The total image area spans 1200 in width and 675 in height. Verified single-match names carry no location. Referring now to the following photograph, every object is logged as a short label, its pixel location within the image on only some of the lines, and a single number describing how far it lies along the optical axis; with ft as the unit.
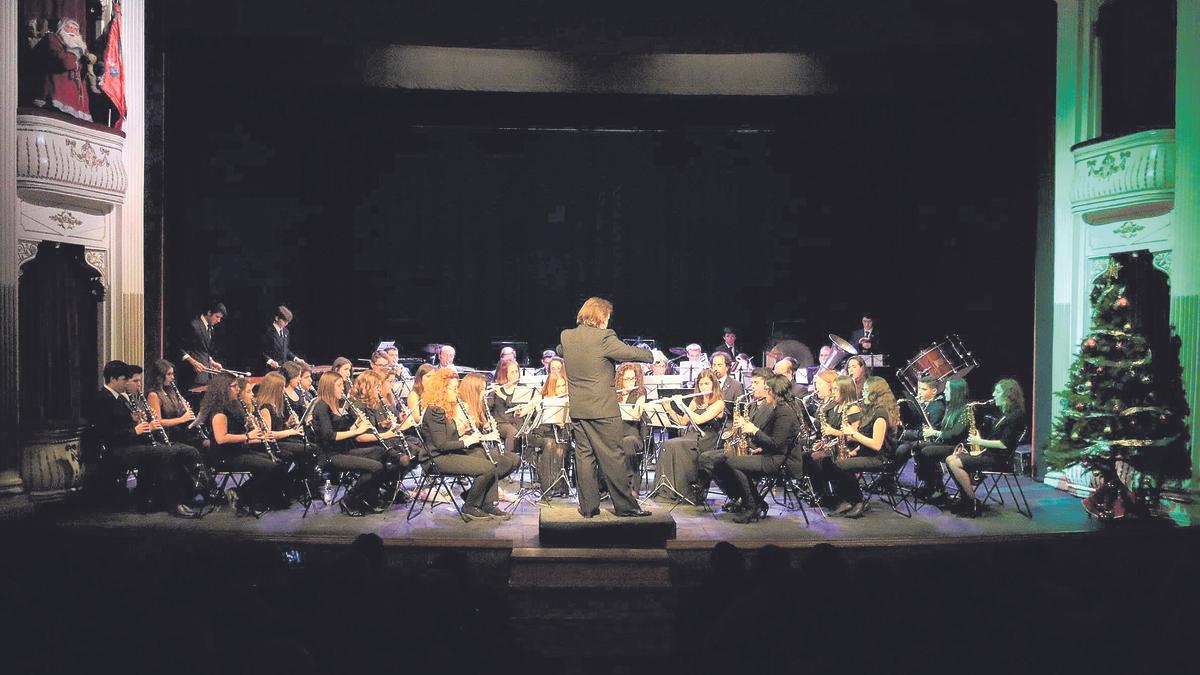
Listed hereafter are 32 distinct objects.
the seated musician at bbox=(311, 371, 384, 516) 24.40
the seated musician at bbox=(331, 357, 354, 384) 26.53
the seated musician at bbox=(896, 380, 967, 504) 25.57
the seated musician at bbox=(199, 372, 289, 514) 24.44
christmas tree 24.64
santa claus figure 26.61
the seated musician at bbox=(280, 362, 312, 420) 26.68
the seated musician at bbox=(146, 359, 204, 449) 25.61
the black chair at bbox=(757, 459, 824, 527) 24.63
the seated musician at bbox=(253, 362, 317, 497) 25.04
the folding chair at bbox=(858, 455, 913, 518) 25.96
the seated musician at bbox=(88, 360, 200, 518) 24.76
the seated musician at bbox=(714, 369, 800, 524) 24.09
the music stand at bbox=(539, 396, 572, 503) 24.06
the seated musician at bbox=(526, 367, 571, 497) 27.63
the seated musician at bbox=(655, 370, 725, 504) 26.43
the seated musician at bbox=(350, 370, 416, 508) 24.86
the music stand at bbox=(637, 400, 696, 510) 24.84
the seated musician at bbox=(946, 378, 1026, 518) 24.76
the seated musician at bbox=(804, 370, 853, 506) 25.70
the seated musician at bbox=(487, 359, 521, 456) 28.58
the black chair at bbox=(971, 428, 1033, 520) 25.66
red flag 28.09
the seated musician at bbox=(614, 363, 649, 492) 26.86
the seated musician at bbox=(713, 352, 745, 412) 28.19
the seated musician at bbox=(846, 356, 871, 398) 27.14
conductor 21.21
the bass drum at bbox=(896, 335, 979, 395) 29.09
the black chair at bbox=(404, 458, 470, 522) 24.12
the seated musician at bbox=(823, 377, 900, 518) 24.72
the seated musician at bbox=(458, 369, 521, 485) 24.48
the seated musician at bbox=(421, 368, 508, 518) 23.70
